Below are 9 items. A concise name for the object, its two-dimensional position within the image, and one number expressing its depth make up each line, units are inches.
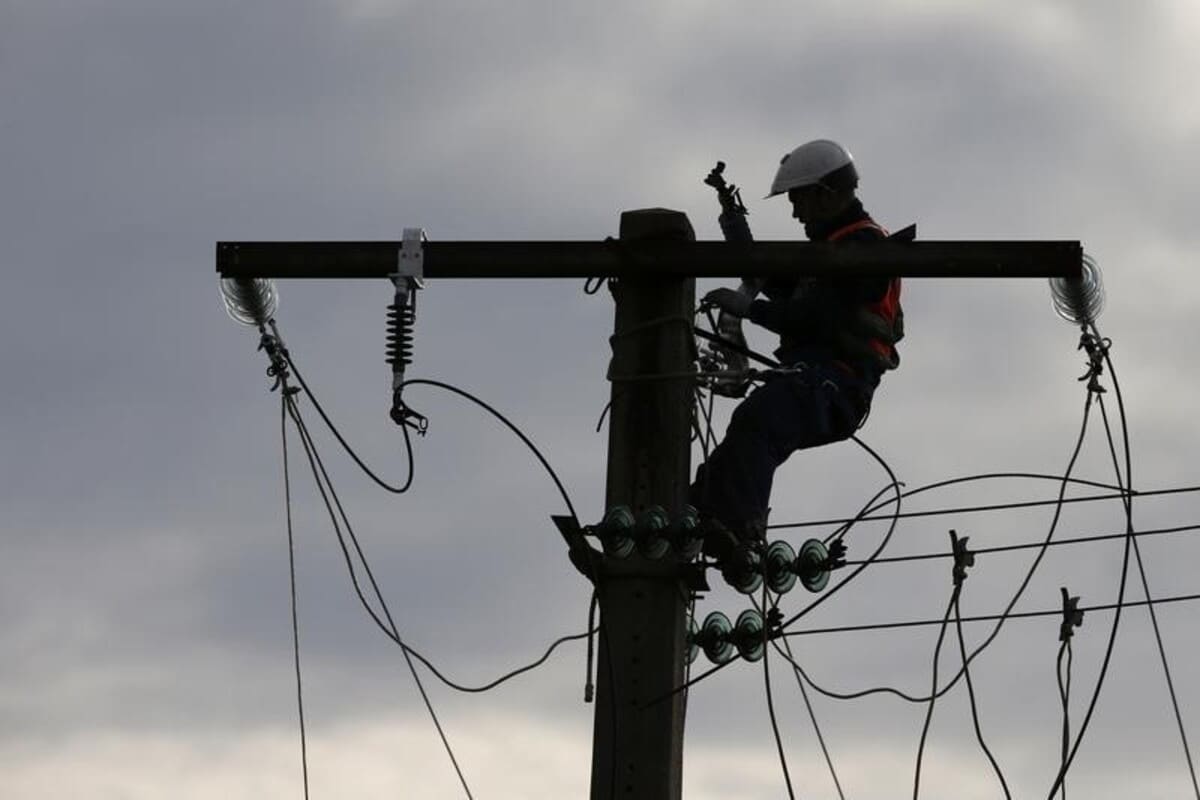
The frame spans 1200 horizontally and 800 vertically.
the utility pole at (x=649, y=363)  713.6
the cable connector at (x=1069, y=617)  768.3
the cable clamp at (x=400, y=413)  743.1
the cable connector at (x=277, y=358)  807.7
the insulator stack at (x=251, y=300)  784.3
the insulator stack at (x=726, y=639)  735.7
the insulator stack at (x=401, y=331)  743.7
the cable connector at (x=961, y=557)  775.7
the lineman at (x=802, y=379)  745.0
